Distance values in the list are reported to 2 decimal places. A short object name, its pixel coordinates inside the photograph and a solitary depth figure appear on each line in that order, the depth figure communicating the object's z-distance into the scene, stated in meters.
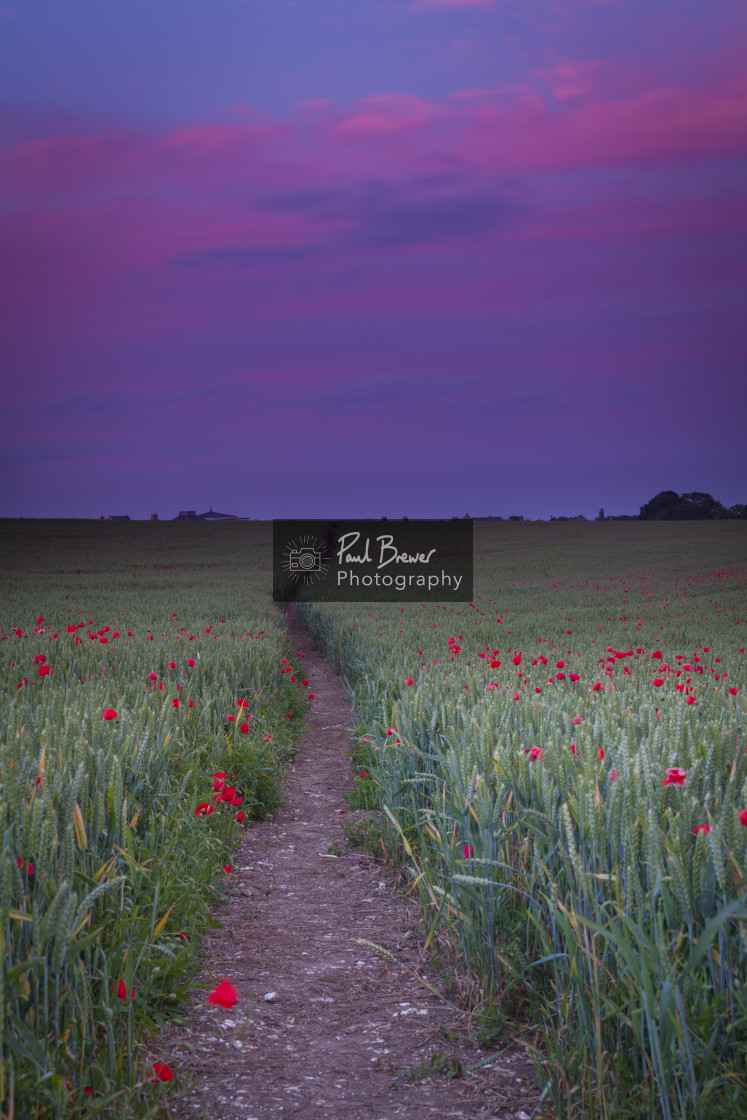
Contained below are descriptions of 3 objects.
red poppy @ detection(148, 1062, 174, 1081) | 2.48
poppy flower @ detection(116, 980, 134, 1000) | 2.71
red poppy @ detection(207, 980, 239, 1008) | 2.55
